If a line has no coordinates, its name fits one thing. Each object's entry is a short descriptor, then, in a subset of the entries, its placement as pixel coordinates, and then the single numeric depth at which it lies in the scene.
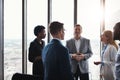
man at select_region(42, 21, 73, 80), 2.22
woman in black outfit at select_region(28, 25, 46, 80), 3.50
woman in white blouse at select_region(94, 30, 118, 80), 3.37
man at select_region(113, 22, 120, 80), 2.26
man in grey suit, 3.80
